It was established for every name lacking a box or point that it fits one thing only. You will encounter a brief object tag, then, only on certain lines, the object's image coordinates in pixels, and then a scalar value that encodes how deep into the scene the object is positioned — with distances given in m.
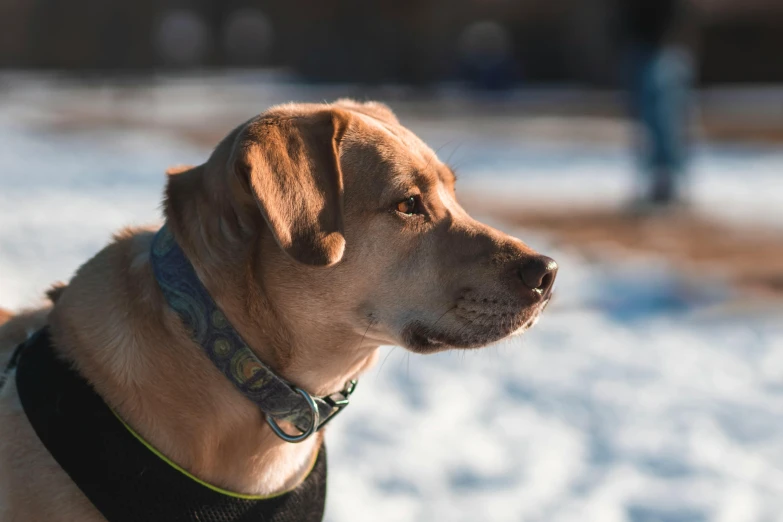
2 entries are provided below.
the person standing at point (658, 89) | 9.89
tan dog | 2.46
